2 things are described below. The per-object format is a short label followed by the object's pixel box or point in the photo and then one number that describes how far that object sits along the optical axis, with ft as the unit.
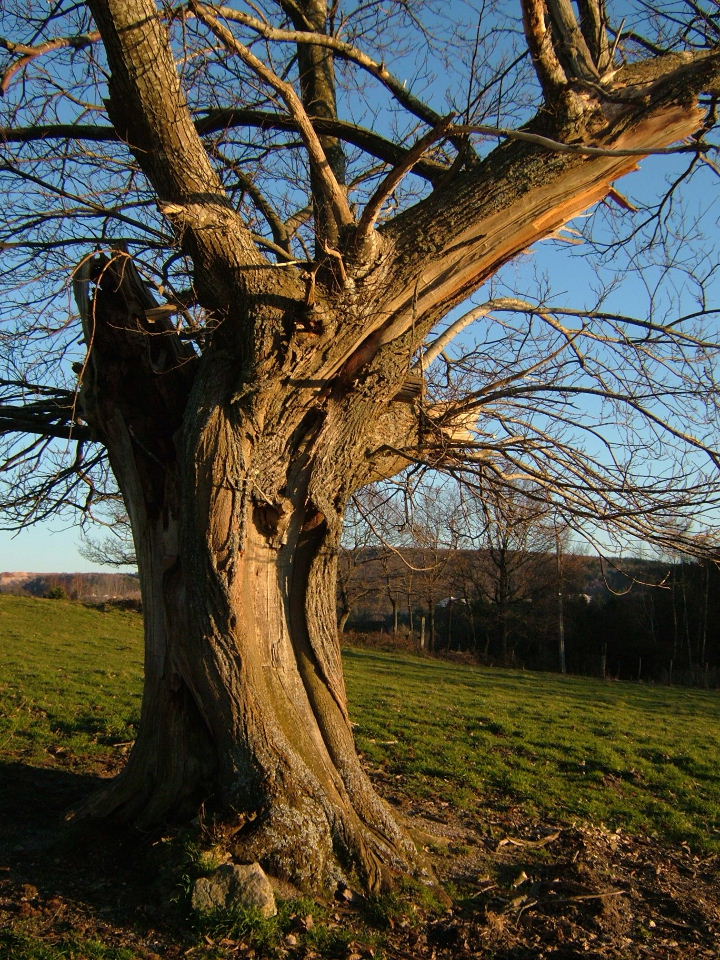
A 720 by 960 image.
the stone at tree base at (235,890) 13.03
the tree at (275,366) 15.08
